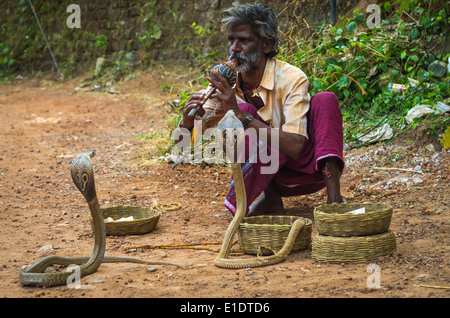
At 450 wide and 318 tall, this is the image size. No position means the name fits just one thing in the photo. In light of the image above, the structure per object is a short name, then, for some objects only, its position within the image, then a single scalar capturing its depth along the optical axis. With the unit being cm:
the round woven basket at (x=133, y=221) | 350
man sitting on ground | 341
